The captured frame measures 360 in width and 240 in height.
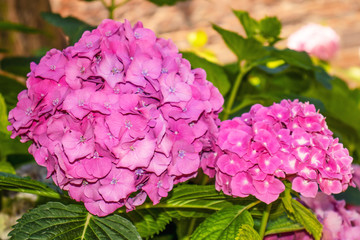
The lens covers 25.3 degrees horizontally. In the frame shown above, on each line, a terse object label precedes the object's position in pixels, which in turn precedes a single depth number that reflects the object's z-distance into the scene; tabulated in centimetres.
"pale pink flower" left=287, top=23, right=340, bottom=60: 225
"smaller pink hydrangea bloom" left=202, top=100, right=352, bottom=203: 57
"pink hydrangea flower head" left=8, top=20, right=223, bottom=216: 55
